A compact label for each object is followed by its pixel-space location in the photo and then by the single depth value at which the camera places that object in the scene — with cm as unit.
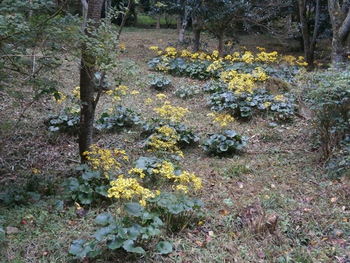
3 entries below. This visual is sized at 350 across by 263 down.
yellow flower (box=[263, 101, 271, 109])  605
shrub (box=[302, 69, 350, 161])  408
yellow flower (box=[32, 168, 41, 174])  411
